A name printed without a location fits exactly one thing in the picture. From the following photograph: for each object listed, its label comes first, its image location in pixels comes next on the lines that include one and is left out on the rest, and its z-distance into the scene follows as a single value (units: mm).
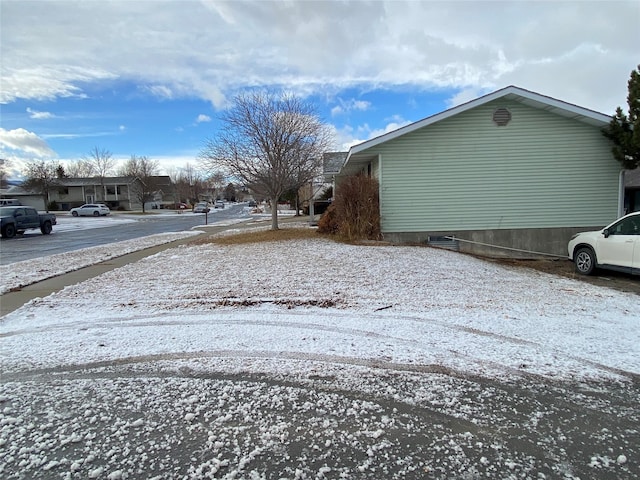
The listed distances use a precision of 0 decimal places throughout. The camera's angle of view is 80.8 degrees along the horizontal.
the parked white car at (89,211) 46938
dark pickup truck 20328
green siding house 12516
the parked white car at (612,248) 8242
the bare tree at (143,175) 61850
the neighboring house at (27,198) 59988
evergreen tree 11078
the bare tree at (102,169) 66125
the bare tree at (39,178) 51125
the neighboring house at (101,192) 62531
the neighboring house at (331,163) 21097
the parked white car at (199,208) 58875
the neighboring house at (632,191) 20188
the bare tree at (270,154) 16953
